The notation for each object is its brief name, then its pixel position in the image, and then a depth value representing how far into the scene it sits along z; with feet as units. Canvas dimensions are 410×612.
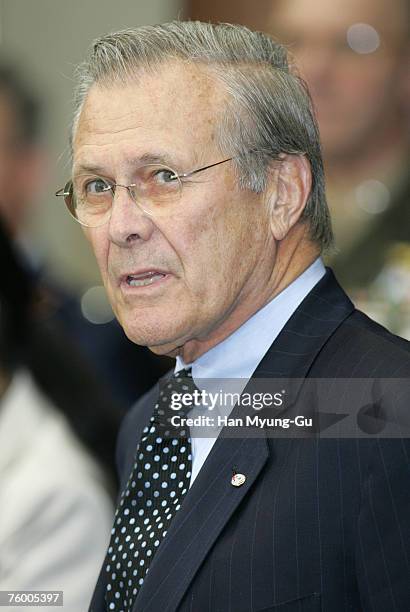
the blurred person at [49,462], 12.52
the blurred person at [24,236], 14.62
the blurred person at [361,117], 14.01
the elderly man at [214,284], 11.57
